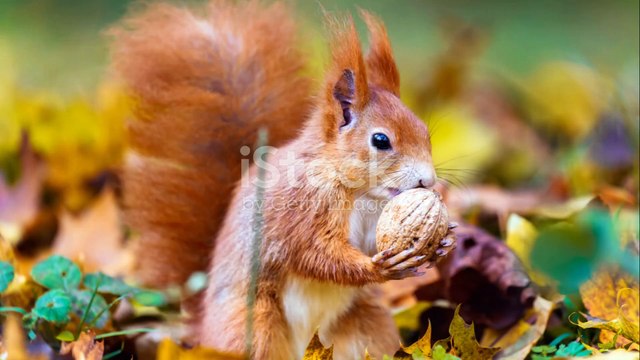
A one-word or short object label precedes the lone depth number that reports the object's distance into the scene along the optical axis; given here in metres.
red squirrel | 2.57
